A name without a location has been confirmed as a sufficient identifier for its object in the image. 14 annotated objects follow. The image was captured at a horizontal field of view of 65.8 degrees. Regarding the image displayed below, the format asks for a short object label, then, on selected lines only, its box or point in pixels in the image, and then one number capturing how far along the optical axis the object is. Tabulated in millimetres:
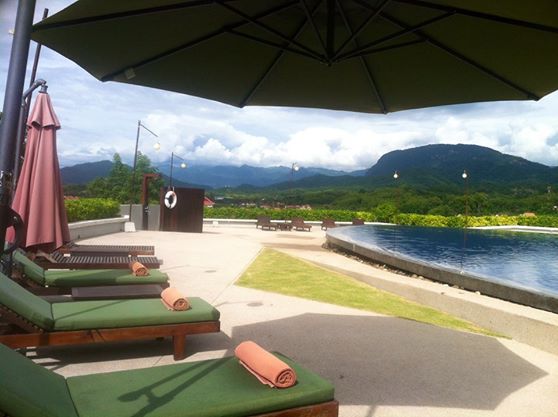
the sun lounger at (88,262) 7652
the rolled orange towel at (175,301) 4828
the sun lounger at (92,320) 4117
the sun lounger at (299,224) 26828
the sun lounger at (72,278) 6211
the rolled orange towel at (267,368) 3012
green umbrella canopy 3695
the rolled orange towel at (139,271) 6727
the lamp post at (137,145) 22609
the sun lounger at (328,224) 27875
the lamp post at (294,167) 37500
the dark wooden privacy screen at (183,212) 21625
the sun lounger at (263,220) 26969
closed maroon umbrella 5625
